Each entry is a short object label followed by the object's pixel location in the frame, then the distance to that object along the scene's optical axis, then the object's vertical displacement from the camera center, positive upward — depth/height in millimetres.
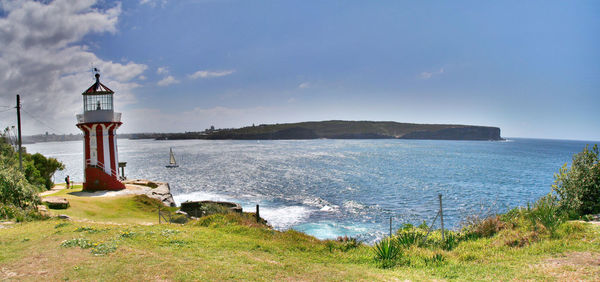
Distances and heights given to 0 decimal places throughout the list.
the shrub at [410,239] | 11469 -4006
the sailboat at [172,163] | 66625 -5322
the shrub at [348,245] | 11122 -4048
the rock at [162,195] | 26297 -4895
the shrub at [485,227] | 11837 -3667
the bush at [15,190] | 15836 -2582
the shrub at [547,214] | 10592 -3065
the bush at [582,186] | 12445 -2229
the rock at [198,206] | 22109 -5119
